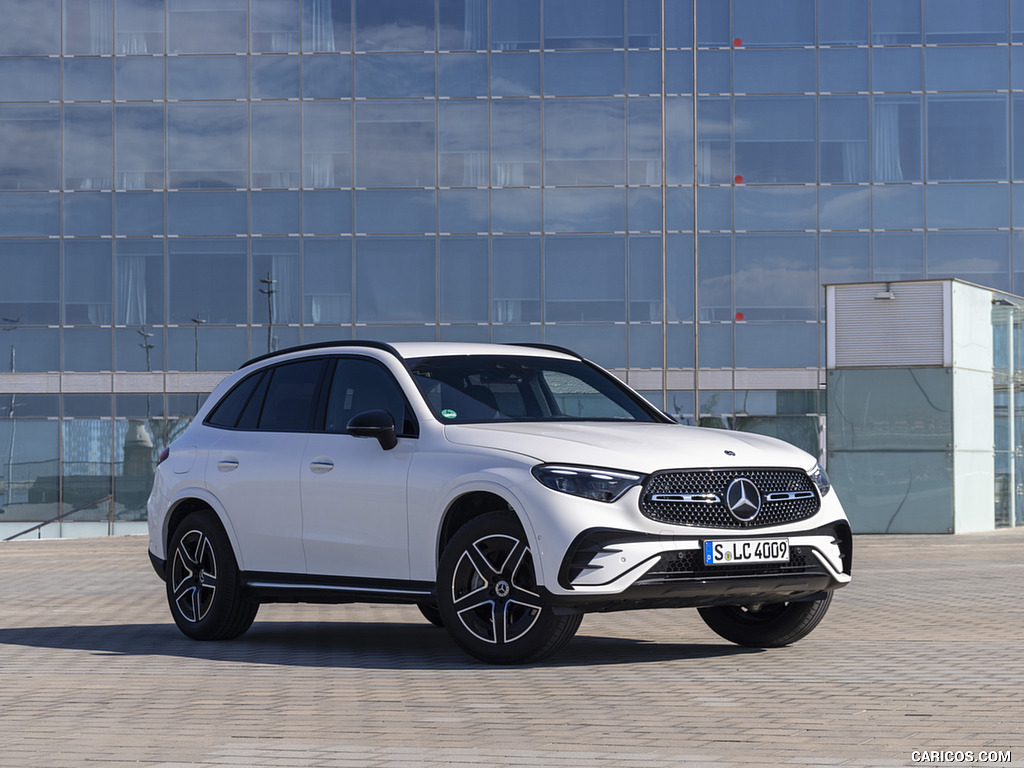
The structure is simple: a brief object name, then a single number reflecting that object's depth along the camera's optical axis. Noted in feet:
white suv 25.95
